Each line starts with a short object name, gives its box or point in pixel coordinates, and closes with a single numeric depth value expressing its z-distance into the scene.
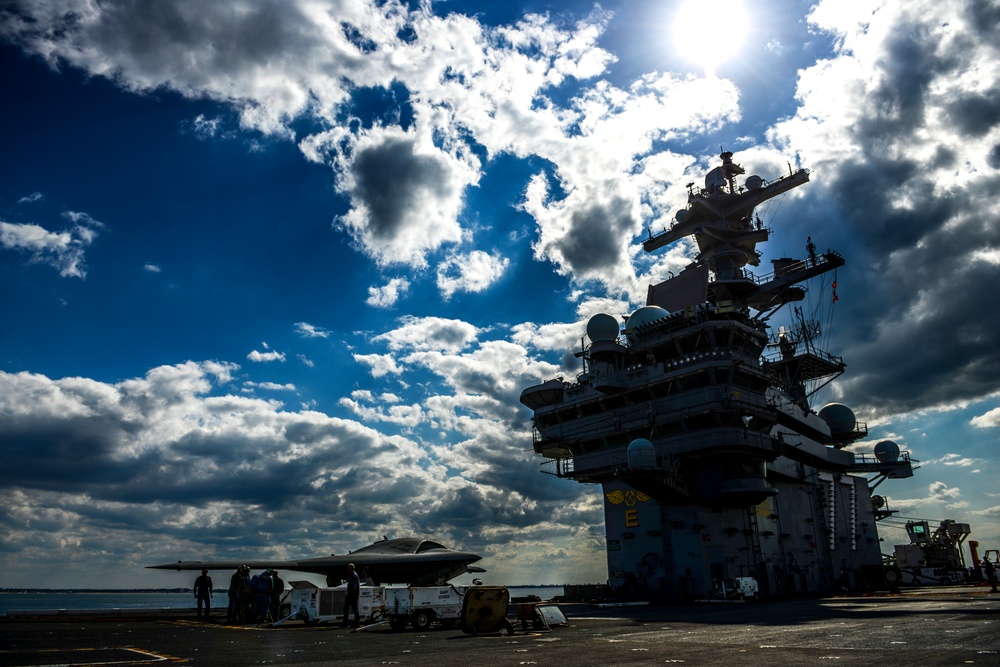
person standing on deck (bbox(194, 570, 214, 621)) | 25.91
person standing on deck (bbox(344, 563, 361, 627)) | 20.33
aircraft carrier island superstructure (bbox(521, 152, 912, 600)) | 39.28
